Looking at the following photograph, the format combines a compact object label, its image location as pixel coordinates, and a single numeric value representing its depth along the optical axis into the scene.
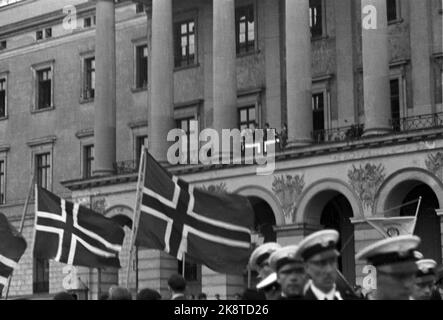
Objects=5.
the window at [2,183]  56.84
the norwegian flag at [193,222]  15.68
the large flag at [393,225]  31.16
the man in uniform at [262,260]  11.52
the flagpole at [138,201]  17.78
